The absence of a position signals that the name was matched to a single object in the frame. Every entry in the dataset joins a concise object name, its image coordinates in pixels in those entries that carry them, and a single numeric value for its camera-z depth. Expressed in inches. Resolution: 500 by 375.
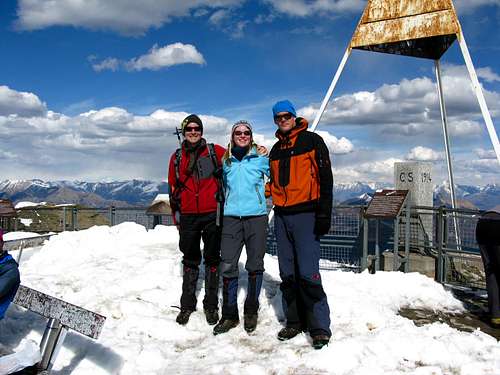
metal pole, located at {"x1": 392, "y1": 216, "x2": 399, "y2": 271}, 327.4
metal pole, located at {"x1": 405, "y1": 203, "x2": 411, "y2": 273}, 334.3
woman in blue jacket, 198.7
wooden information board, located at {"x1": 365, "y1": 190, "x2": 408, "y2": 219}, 326.3
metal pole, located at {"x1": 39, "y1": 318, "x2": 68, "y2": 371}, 149.8
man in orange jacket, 179.0
